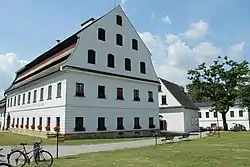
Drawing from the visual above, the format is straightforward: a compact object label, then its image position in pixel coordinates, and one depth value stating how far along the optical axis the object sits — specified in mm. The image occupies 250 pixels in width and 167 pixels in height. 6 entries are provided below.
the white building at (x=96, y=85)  30219
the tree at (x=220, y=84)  51438
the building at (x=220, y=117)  69062
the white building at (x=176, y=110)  49156
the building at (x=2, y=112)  56669
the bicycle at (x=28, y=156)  11742
